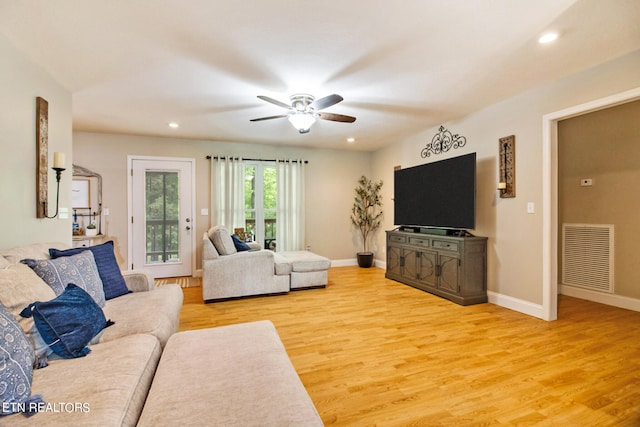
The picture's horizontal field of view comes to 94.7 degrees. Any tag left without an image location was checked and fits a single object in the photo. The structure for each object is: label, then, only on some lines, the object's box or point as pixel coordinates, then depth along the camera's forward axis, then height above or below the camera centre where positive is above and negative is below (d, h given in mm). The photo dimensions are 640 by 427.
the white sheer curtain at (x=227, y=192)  5379 +394
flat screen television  3758 +270
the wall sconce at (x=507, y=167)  3510 +553
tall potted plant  6309 +81
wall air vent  3816 -593
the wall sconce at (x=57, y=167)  2680 +426
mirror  4766 +284
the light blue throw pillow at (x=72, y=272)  1752 -379
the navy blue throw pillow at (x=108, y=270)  2340 -467
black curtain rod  5396 +1028
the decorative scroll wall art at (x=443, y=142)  4289 +1074
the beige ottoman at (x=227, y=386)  1017 -702
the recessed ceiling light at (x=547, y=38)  2199 +1328
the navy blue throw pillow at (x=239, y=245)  4395 -480
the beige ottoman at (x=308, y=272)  4332 -877
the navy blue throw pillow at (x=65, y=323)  1359 -531
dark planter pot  6066 -953
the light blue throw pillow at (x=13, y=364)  1004 -564
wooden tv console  3689 -714
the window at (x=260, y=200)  5699 +253
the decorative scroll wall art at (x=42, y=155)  2549 +518
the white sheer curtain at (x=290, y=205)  5797 +157
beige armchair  3850 -781
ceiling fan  3111 +1101
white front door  5082 -48
